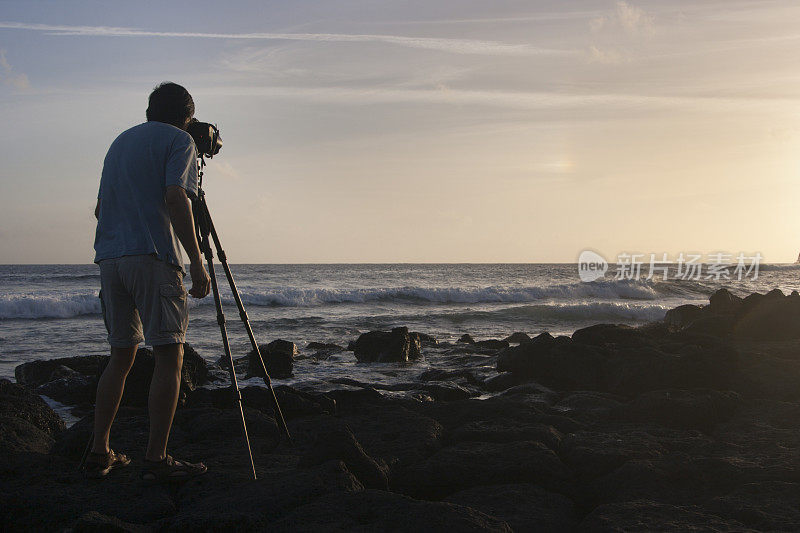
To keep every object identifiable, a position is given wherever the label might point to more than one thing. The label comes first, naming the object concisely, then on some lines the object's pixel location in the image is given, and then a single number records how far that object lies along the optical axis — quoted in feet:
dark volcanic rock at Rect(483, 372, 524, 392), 25.70
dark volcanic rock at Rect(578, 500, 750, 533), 8.71
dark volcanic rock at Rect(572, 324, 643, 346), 28.99
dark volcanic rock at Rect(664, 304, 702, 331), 52.21
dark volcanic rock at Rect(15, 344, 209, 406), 23.88
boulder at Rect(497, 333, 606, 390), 24.03
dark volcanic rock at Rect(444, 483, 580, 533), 9.45
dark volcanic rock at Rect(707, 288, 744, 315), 49.07
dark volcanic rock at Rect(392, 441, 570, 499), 11.43
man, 9.96
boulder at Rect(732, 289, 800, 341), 33.65
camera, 11.39
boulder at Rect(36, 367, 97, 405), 24.27
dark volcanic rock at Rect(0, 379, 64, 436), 15.15
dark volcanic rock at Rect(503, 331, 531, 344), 44.53
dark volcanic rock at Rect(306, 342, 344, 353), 43.14
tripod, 10.98
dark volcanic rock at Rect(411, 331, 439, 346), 45.14
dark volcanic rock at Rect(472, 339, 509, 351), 41.39
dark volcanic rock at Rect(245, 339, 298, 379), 30.53
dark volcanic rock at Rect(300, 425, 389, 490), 10.80
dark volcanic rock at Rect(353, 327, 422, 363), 36.65
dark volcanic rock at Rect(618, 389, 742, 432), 15.42
